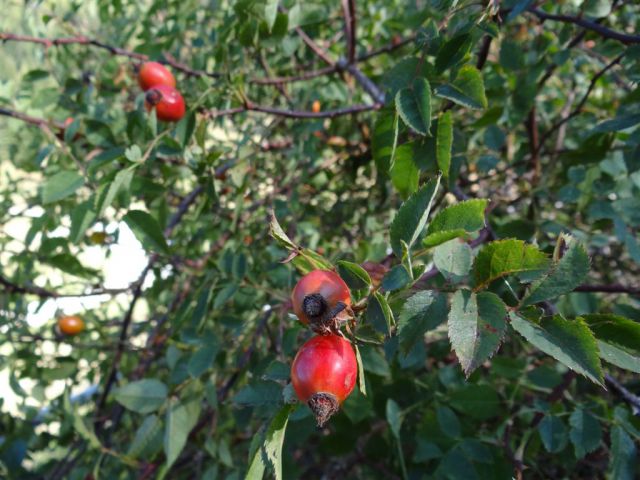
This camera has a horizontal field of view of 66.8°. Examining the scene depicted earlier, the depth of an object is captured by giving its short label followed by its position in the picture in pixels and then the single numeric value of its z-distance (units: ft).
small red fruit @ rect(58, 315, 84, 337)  1.09
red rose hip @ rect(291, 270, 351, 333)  0.35
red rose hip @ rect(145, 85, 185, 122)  0.72
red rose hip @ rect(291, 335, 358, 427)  0.36
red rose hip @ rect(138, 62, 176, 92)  0.82
